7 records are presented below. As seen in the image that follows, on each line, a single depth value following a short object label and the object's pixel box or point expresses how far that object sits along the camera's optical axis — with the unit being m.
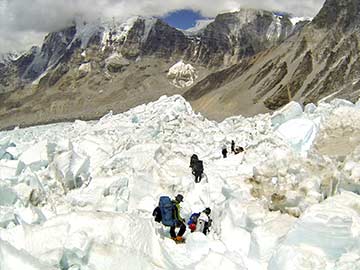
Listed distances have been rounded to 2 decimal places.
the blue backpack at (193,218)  8.86
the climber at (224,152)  16.85
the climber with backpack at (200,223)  8.78
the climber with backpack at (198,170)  12.03
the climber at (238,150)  17.04
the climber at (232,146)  17.78
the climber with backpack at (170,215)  8.44
